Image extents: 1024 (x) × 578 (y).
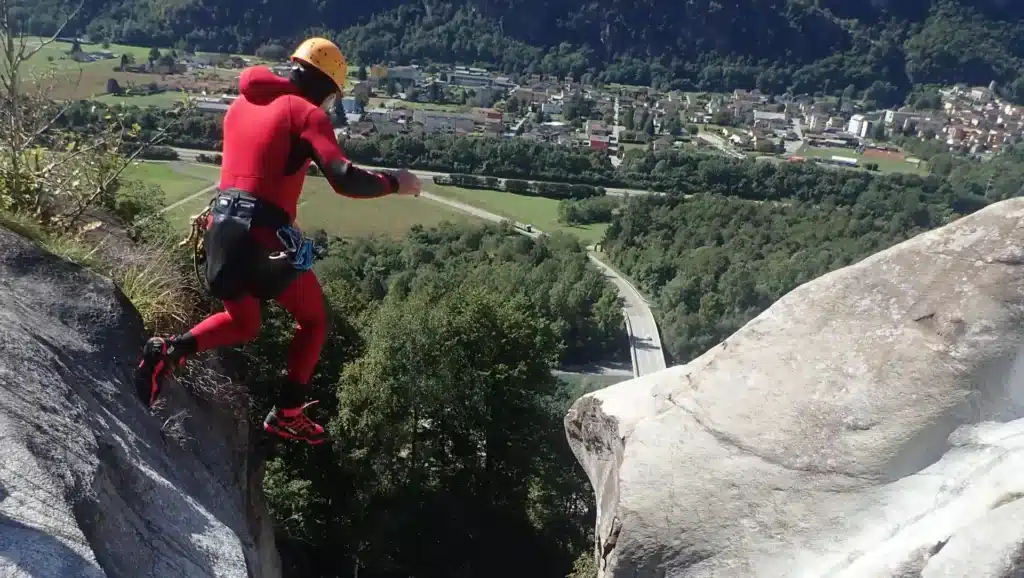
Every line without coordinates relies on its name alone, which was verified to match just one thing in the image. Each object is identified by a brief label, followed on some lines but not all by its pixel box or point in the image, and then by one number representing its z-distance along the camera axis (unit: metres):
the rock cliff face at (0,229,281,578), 4.14
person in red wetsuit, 5.15
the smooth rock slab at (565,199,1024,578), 5.28
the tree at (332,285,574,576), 12.95
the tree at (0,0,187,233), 7.56
